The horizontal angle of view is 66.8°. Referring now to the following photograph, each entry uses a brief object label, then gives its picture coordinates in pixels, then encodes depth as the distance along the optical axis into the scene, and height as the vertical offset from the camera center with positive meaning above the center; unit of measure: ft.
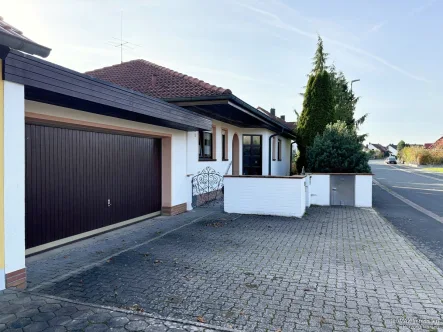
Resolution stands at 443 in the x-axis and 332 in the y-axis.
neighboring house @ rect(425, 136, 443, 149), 215.82 +12.96
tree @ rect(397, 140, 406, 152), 291.99 +15.22
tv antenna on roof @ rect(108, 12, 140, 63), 45.91 +16.14
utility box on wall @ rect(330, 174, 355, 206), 40.06 -3.34
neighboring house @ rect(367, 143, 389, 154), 392.63 +16.93
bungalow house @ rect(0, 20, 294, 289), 13.42 +1.15
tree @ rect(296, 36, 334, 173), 68.23 +10.57
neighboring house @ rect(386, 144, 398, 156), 388.47 +15.86
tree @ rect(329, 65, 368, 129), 93.66 +19.31
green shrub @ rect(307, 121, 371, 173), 47.70 +0.75
